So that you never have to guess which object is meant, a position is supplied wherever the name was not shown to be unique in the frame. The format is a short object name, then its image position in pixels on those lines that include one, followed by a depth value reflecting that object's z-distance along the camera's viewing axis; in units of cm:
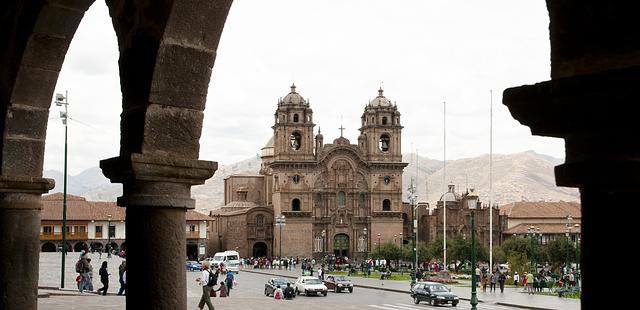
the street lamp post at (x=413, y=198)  3674
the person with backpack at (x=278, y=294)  2797
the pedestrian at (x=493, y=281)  3520
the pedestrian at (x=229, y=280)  2915
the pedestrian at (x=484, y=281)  3540
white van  5462
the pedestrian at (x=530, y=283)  3422
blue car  5303
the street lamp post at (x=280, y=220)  6278
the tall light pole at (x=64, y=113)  2461
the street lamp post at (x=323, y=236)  7422
